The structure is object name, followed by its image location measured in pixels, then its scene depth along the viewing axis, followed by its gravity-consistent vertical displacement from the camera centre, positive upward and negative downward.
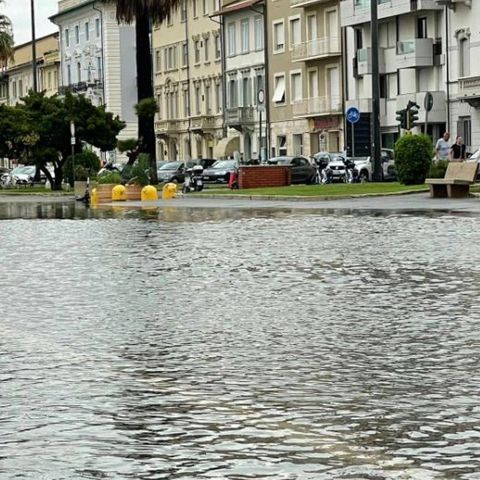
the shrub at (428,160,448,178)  35.81 -0.58
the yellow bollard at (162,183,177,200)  46.16 -1.21
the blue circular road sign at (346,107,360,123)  49.66 +1.10
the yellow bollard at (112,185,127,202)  46.02 -1.21
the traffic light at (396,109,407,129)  45.69 +0.89
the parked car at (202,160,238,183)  64.56 -0.89
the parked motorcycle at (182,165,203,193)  50.50 -1.02
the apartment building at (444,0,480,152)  65.00 +3.37
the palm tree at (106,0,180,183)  54.97 +4.98
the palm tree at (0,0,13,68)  78.19 +6.21
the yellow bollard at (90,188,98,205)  45.72 -1.29
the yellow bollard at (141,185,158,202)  44.69 -1.21
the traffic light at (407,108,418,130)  44.62 +0.89
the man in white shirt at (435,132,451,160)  42.12 -0.10
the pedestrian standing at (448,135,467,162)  43.73 -0.14
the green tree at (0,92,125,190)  63.50 +1.18
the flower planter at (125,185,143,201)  46.34 -1.18
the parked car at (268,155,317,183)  58.91 -0.79
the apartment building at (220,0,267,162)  87.94 +4.65
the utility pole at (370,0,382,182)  43.94 +1.60
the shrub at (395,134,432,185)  39.59 -0.31
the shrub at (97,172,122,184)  47.50 -0.75
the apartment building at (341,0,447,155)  68.75 +4.18
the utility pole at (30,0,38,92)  81.37 +7.55
